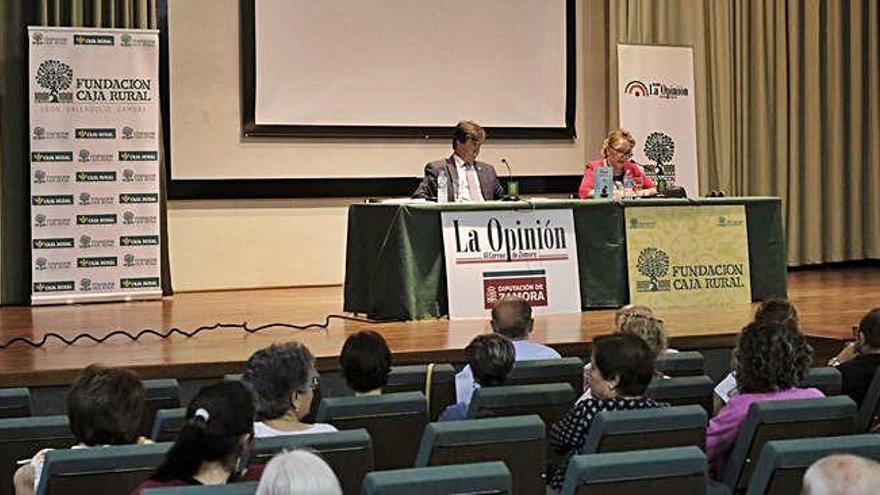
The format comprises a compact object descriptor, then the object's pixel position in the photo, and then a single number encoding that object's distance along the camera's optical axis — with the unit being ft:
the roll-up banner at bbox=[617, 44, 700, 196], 36.22
